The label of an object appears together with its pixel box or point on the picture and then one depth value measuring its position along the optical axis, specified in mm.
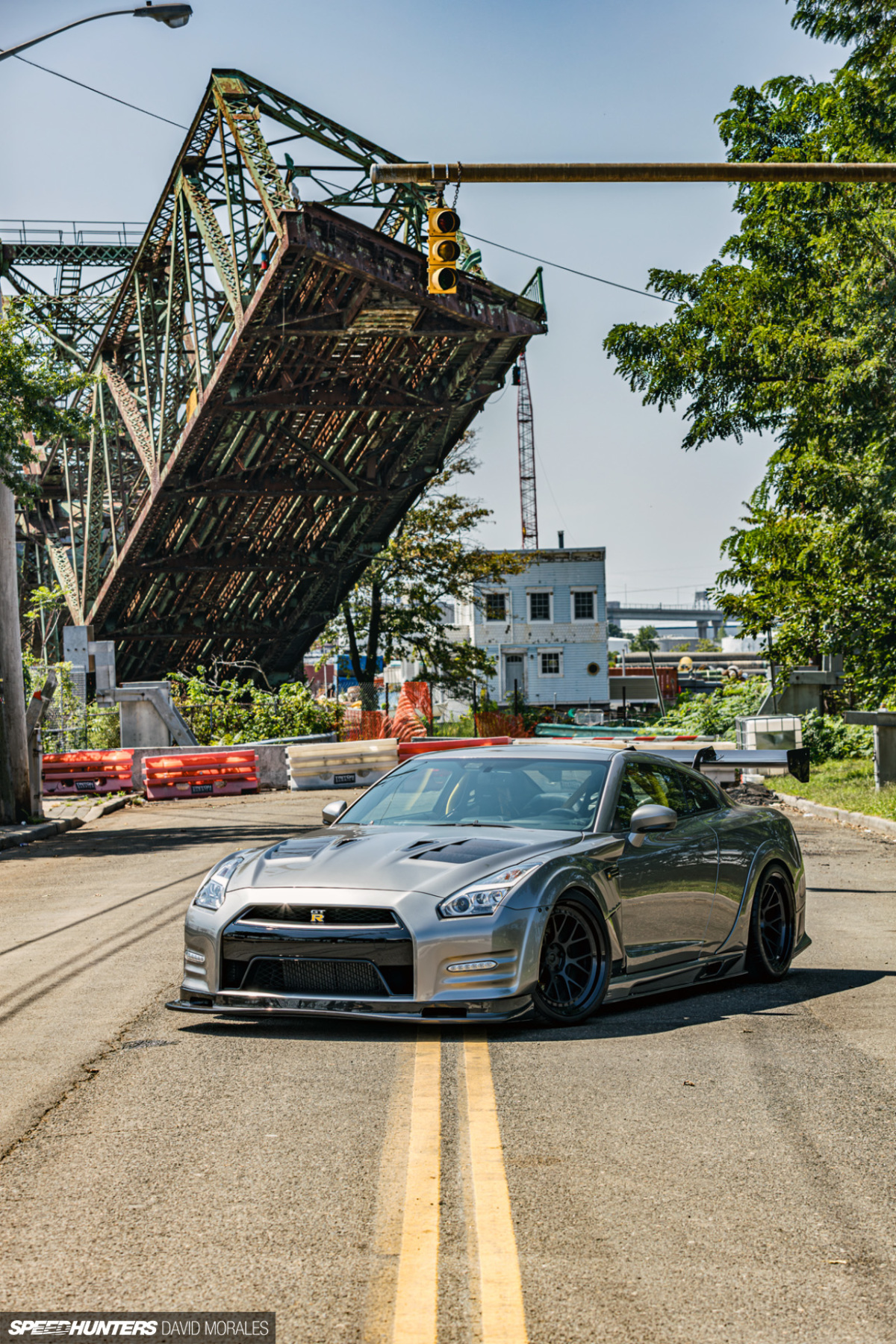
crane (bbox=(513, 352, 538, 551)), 146000
